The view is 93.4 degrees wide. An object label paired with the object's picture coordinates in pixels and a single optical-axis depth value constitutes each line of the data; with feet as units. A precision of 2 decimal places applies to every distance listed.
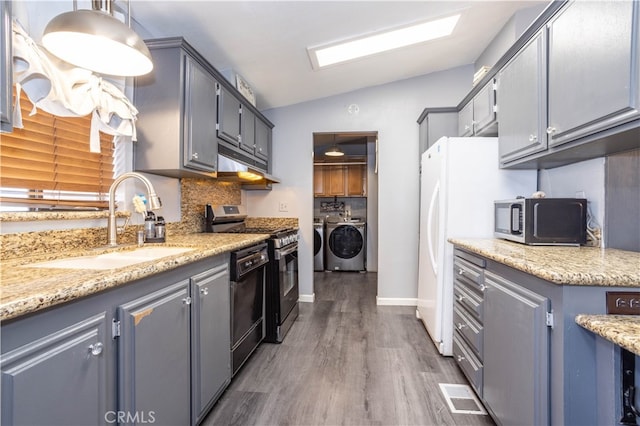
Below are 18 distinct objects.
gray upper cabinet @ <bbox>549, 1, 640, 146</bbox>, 3.78
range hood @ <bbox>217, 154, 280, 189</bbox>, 7.65
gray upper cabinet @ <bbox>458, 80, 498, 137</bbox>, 7.67
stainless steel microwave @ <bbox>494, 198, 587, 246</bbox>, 5.85
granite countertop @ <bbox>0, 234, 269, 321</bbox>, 2.31
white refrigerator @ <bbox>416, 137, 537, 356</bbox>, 7.39
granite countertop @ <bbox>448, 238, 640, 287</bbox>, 3.29
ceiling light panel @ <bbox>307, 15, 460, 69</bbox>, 8.30
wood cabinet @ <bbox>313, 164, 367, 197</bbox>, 18.78
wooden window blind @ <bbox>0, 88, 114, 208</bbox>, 4.21
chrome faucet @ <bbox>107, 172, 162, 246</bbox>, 5.30
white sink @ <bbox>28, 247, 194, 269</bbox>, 4.11
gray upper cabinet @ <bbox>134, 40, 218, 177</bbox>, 6.10
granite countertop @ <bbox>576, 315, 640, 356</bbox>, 2.57
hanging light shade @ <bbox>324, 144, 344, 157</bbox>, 16.58
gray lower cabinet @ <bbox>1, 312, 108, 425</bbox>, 2.28
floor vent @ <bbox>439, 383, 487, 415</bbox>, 5.54
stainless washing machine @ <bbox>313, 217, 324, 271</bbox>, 17.95
